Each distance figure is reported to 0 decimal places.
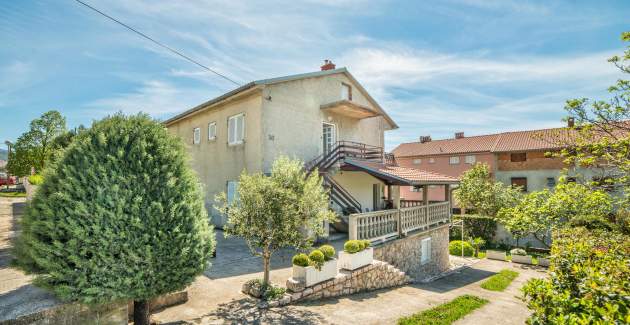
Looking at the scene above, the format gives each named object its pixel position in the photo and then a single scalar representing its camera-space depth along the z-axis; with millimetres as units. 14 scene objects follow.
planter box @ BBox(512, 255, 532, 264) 19750
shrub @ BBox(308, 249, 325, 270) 8062
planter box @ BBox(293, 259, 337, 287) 7820
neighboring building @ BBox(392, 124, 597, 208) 31188
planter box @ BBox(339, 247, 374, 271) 9320
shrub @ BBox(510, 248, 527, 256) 20547
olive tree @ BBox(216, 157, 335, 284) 7465
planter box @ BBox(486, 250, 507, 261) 21438
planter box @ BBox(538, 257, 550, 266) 19038
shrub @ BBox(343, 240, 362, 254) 9430
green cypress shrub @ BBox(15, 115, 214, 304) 4484
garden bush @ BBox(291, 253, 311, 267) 7883
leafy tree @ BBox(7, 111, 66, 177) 32562
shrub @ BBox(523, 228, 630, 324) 3354
